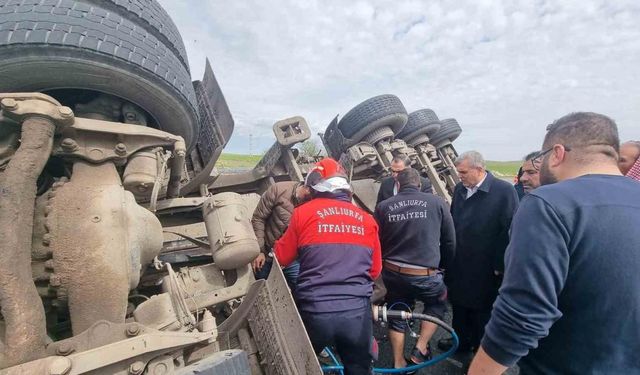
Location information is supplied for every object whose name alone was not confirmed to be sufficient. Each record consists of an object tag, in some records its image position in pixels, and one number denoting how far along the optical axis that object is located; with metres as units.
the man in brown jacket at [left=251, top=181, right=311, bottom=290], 2.91
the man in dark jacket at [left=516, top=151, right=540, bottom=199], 3.41
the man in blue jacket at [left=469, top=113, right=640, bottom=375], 1.17
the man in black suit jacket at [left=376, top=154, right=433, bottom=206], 3.53
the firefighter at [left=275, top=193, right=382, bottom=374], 2.02
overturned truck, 1.13
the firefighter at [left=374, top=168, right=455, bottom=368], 2.77
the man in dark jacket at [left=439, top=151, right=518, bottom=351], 2.79
